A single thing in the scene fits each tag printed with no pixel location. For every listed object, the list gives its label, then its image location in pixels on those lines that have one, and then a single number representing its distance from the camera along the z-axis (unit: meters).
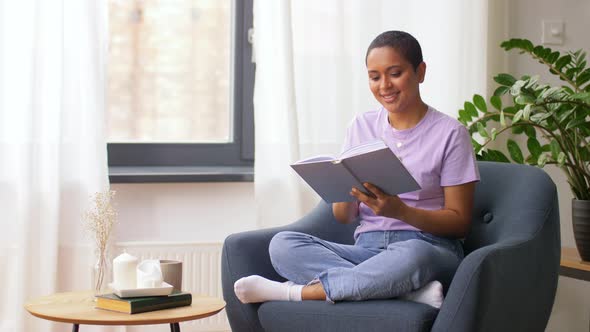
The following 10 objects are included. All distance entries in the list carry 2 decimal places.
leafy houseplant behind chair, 2.86
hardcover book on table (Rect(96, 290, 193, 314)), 2.06
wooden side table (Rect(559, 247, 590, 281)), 2.74
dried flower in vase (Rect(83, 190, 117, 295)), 2.31
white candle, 2.20
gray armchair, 2.01
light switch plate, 3.74
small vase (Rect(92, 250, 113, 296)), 2.29
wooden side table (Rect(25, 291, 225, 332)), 2.01
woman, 2.16
